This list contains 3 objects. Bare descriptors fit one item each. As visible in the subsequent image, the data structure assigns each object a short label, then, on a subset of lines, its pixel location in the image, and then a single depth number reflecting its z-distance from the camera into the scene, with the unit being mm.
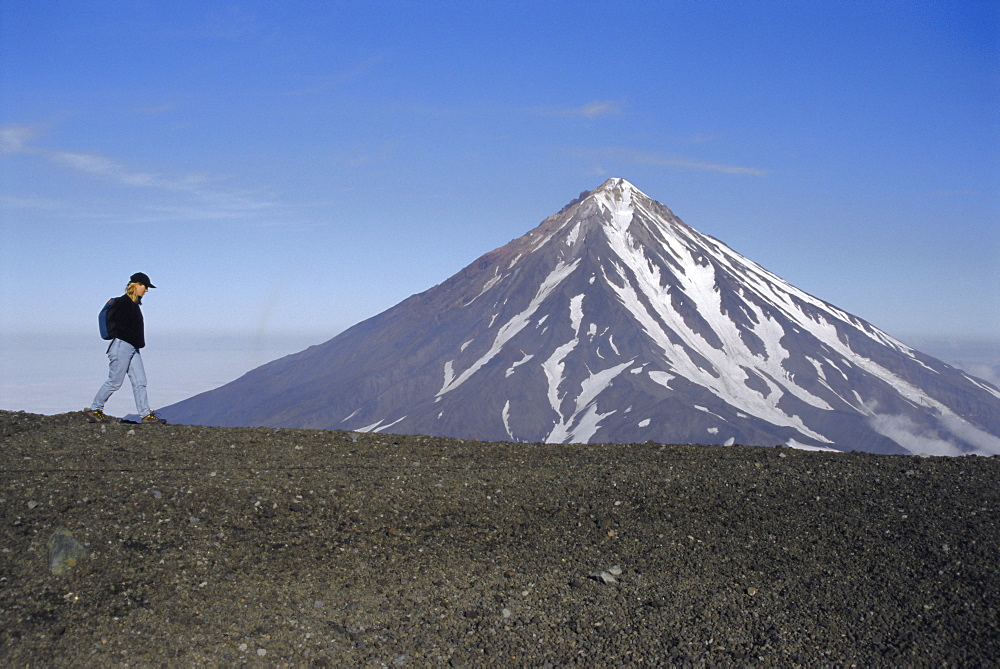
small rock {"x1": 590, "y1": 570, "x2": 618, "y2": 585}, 7249
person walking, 11617
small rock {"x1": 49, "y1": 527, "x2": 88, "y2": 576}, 6848
